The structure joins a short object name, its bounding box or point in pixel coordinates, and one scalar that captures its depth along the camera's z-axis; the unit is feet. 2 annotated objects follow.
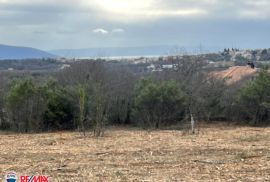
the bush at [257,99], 94.73
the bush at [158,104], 93.25
